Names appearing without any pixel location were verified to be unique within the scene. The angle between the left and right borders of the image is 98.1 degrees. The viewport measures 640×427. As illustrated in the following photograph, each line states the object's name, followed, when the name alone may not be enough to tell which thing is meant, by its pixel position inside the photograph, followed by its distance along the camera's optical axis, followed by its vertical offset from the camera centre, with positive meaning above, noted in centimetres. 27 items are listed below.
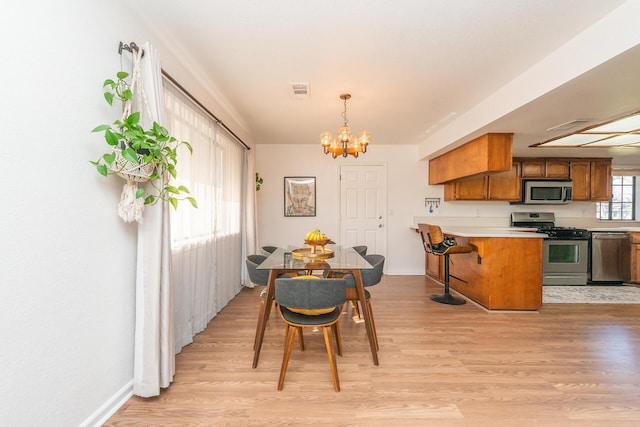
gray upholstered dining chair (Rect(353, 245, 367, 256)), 322 -45
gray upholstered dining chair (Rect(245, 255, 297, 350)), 242 -57
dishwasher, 467 -71
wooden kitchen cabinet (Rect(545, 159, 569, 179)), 509 +83
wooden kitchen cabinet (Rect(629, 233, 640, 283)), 458 -70
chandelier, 301 +78
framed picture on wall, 527 +29
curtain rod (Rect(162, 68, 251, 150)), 209 +99
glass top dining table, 209 -44
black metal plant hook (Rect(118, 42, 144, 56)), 166 +98
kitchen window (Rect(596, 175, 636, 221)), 562 +25
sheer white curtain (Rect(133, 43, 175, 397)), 173 -45
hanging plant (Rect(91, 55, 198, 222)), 139 +29
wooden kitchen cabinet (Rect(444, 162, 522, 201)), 491 +45
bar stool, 359 -48
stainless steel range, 462 -74
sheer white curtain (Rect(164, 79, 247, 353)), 233 -13
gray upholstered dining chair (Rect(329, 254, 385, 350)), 226 -58
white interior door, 529 +10
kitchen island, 336 -70
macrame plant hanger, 145 +21
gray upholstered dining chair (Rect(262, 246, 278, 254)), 341 -48
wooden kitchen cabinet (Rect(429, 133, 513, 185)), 349 +76
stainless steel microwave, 502 +41
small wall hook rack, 532 +19
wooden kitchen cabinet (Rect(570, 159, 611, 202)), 511 +65
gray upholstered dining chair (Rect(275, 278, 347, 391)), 179 -59
